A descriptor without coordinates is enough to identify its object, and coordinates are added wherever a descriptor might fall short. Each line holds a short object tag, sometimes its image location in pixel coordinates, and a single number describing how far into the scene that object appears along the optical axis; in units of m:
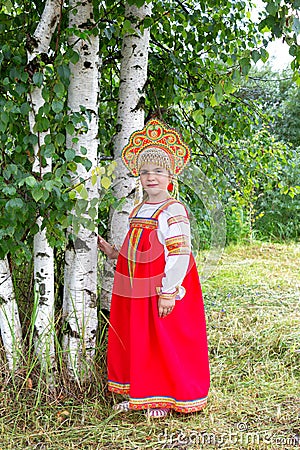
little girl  2.28
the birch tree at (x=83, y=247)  2.43
